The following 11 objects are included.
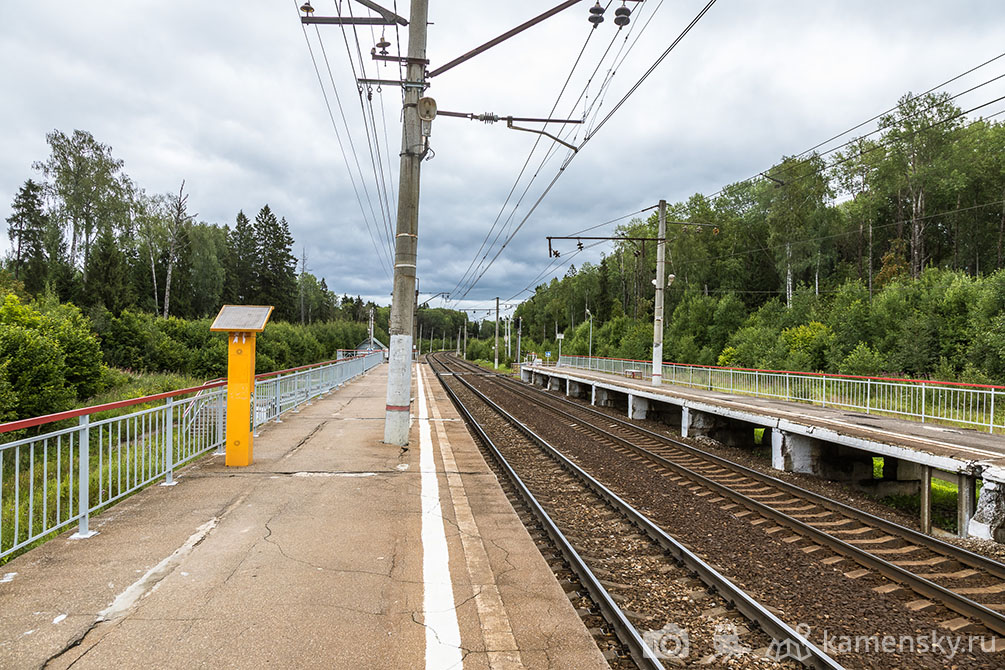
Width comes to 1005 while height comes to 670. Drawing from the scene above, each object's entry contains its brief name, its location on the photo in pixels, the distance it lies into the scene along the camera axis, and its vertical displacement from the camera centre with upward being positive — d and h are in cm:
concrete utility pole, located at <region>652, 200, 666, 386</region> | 2298 +75
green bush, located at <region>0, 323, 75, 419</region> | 1549 -131
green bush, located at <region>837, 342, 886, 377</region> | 2617 -98
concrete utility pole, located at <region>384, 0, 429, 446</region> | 970 +158
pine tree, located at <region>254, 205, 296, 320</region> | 7362 +908
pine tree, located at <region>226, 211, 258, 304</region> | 7162 +883
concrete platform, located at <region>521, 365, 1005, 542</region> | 695 -177
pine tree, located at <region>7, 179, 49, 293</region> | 5084 +903
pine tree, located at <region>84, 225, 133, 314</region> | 3962 +347
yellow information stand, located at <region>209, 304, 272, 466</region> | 722 -50
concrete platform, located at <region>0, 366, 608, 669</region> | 318 -182
